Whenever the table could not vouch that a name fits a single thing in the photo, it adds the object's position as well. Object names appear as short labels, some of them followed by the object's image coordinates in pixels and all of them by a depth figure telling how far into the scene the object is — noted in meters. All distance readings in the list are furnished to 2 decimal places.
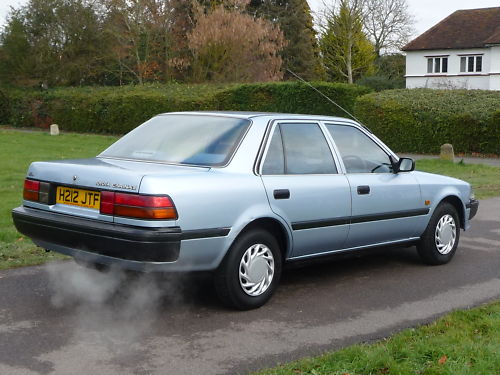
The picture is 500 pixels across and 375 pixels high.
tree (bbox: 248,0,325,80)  53.75
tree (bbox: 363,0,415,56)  59.88
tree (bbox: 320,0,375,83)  58.75
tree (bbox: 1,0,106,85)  40.09
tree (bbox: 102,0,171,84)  38.84
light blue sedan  4.94
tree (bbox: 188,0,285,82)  37.97
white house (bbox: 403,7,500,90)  52.66
